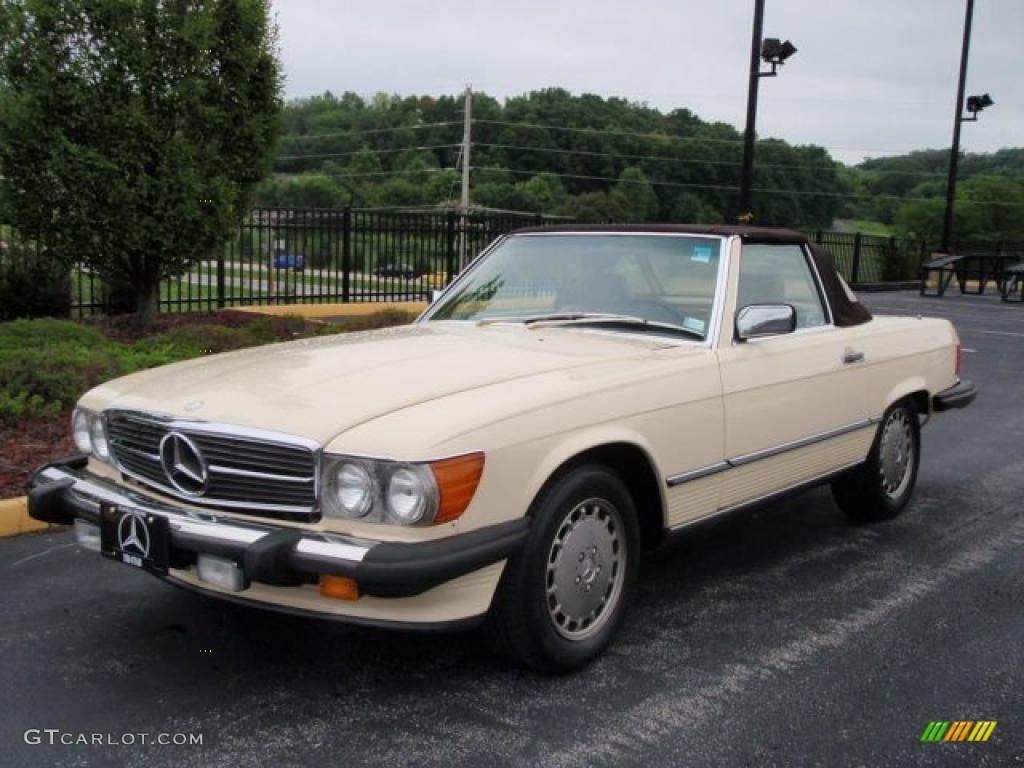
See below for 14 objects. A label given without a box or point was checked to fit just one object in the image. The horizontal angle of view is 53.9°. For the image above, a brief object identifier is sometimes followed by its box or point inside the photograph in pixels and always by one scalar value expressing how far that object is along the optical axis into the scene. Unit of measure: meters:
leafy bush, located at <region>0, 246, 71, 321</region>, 10.90
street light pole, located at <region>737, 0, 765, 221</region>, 16.67
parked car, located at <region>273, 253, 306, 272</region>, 14.81
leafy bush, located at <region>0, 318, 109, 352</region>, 8.62
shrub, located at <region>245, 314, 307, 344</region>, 9.95
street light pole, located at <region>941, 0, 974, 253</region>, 28.75
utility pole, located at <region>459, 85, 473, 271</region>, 59.53
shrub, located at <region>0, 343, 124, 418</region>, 6.72
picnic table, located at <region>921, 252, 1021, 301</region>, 23.25
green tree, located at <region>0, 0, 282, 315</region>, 9.78
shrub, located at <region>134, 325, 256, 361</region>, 9.29
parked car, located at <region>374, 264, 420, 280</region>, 16.28
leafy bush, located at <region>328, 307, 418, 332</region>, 10.84
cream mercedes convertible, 3.04
